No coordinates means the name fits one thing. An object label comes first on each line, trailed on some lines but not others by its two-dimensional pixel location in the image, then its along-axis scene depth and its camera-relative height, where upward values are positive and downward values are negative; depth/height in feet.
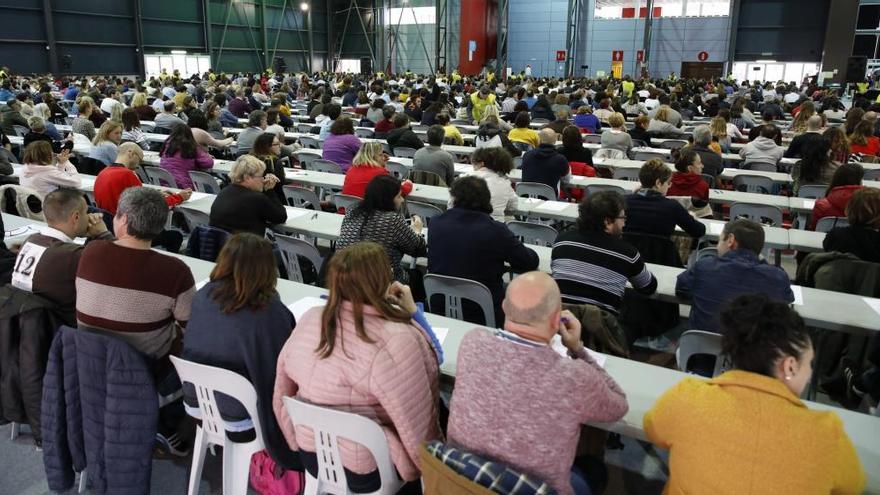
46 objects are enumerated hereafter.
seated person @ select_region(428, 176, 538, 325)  10.85 -2.51
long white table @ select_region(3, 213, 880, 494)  6.31 -3.34
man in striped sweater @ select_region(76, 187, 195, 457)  8.27 -2.60
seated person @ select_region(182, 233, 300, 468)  7.48 -2.78
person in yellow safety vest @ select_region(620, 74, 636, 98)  52.54 +0.91
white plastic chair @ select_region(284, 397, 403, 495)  6.35 -3.49
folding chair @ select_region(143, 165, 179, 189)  20.12 -2.79
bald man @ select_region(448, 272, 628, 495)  5.67 -2.67
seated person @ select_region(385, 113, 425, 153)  26.63 -1.82
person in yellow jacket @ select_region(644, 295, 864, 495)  4.98 -2.57
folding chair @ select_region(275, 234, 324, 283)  13.08 -3.39
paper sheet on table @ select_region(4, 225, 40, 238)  13.16 -3.04
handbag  7.98 -4.88
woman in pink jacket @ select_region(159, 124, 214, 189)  20.20 -2.15
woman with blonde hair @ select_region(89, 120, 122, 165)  21.15 -1.89
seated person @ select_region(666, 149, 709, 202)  16.84 -2.08
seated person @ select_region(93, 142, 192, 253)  15.29 -2.34
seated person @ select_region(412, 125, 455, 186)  20.92 -2.16
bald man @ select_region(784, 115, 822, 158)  24.50 -1.39
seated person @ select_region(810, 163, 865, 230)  15.11 -2.05
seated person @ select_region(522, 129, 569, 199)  19.66 -2.07
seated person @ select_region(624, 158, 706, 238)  12.87 -2.30
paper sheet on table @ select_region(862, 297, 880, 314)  10.06 -3.14
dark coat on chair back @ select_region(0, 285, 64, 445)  8.52 -3.42
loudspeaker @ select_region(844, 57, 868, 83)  61.72 +3.40
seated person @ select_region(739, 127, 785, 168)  24.18 -1.85
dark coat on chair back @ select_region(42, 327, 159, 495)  7.57 -3.92
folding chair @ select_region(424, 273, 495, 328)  10.36 -3.20
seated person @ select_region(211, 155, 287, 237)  13.48 -2.41
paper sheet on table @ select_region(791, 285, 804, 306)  10.19 -3.12
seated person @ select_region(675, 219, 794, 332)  9.25 -2.52
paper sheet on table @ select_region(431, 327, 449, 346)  8.78 -3.30
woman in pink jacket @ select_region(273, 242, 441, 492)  6.48 -2.78
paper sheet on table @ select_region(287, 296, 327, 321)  9.56 -3.26
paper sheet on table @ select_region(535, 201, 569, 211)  16.70 -2.87
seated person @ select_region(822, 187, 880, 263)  11.44 -2.24
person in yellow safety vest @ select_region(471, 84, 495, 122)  38.58 -0.44
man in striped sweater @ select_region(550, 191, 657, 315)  10.09 -2.55
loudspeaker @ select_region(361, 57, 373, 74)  90.38 +3.68
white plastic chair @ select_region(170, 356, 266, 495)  7.19 -3.99
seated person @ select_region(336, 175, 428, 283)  11.46 -2.35
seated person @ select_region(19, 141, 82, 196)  16.49 -2.24
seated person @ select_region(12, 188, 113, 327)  9.00 -2.44
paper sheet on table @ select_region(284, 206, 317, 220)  15.60 -2.98
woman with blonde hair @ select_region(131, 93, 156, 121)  34.94 -1.15
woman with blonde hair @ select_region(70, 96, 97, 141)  26.40 -1.70
